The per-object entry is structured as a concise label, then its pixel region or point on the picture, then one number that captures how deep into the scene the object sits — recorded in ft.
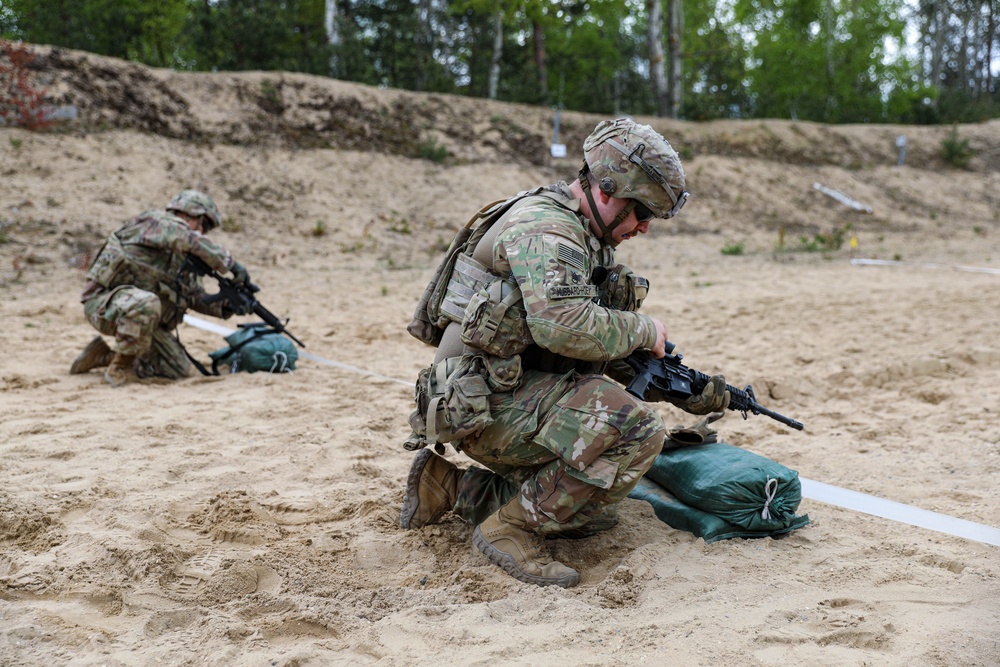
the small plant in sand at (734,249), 40.93
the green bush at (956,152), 63.05
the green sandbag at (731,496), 10.31
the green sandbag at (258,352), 19.51
